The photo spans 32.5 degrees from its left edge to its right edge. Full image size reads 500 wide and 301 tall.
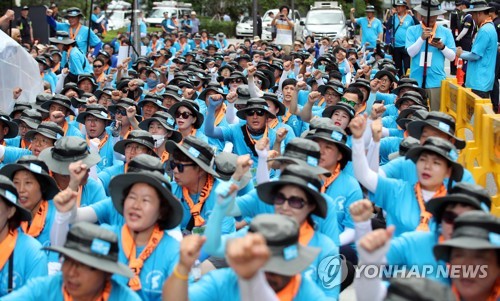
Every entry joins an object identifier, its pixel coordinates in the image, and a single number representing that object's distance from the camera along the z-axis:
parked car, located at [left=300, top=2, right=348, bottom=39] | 29.62
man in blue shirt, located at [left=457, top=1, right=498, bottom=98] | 12.27
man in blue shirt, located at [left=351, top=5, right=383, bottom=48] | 23.25
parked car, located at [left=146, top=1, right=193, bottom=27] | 45.56
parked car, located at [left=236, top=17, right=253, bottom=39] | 43.94
